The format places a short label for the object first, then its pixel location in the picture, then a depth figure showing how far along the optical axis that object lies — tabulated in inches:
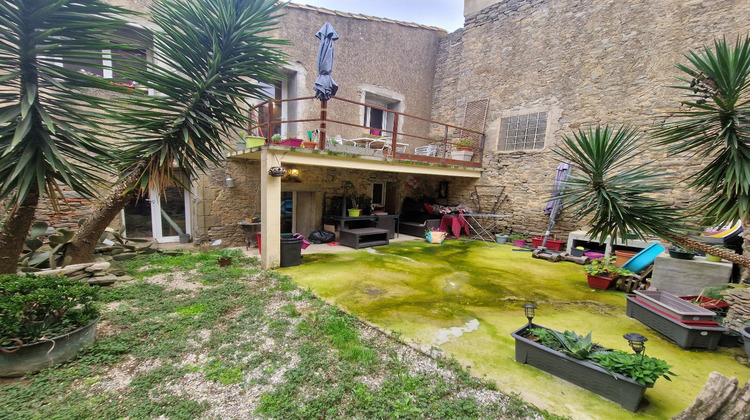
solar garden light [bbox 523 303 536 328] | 112.3
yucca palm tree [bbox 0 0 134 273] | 91.7
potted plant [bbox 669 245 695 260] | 179.3
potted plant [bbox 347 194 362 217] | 333.7
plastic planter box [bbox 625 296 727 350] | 125.5
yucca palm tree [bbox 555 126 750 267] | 103.1
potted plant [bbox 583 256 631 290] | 203.3
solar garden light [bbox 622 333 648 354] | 89.6
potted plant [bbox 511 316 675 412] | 89.4
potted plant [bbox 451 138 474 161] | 386.0
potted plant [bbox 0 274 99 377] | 98.0
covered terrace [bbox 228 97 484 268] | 219.6
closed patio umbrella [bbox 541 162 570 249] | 306.1
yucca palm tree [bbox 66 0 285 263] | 144.1
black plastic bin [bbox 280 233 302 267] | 233.5
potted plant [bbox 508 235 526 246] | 345.7
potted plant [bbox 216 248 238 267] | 229.3
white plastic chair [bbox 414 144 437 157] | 393.4
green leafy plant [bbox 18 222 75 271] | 177.0
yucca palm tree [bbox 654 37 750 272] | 91.9
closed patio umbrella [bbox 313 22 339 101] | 222.7
